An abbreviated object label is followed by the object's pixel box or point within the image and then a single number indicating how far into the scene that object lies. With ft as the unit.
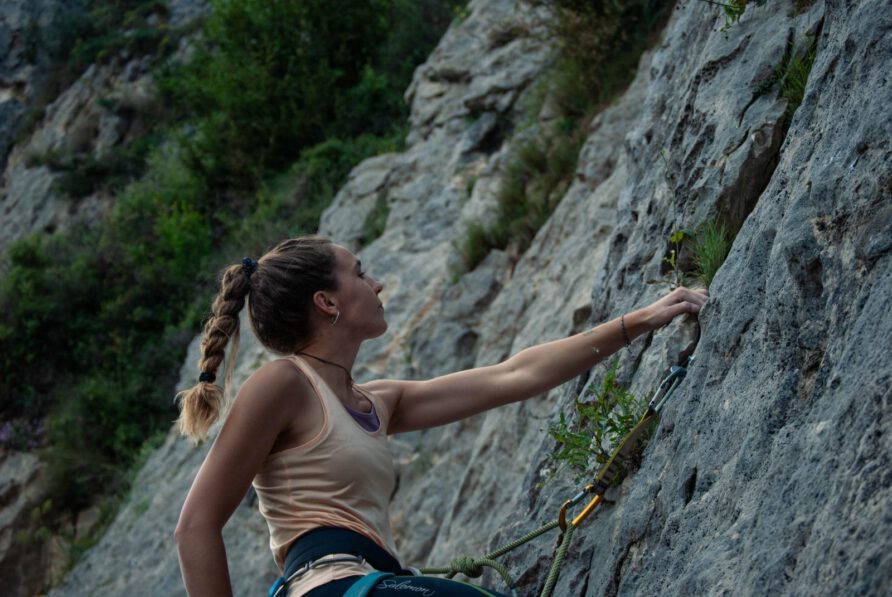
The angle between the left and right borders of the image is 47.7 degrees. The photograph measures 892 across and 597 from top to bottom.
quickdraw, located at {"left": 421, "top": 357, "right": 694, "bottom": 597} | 11.14
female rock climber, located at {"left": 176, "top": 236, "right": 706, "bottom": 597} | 9.38
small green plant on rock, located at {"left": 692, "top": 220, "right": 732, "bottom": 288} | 12.10
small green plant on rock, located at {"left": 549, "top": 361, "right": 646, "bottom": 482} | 11.88
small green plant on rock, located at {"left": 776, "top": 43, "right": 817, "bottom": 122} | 12.26
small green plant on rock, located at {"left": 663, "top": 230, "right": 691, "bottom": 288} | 13.03
